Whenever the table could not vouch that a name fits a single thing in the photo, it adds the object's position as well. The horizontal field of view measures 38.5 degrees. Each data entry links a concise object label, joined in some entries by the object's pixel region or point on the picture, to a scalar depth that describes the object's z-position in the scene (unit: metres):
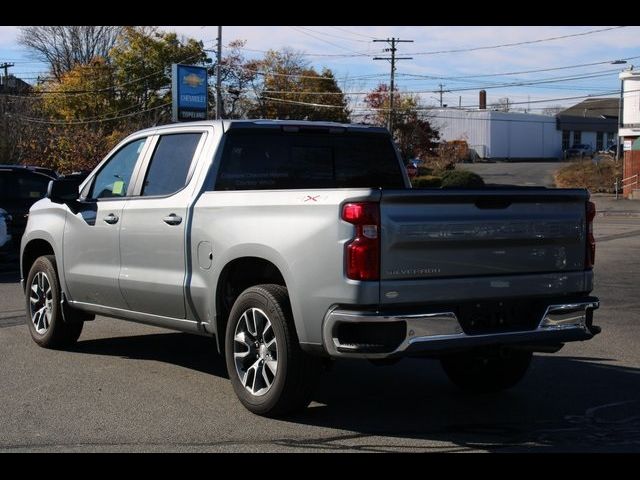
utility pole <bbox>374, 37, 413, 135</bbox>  69.59
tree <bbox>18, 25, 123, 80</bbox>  73.56
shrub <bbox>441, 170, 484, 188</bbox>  34.97
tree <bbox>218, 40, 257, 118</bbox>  63.44
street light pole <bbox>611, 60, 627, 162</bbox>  53.47
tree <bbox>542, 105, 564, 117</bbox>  125.38
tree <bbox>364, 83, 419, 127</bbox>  68.31
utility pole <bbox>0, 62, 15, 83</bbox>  77.31
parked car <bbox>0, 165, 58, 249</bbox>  16.50
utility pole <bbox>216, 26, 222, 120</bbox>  46.59
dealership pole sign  43.56
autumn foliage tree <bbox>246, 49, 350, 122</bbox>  65.62
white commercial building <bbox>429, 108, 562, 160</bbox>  96.12
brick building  47.50
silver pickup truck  5.52
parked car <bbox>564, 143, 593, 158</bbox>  92.01
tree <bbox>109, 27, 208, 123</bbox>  56.22
